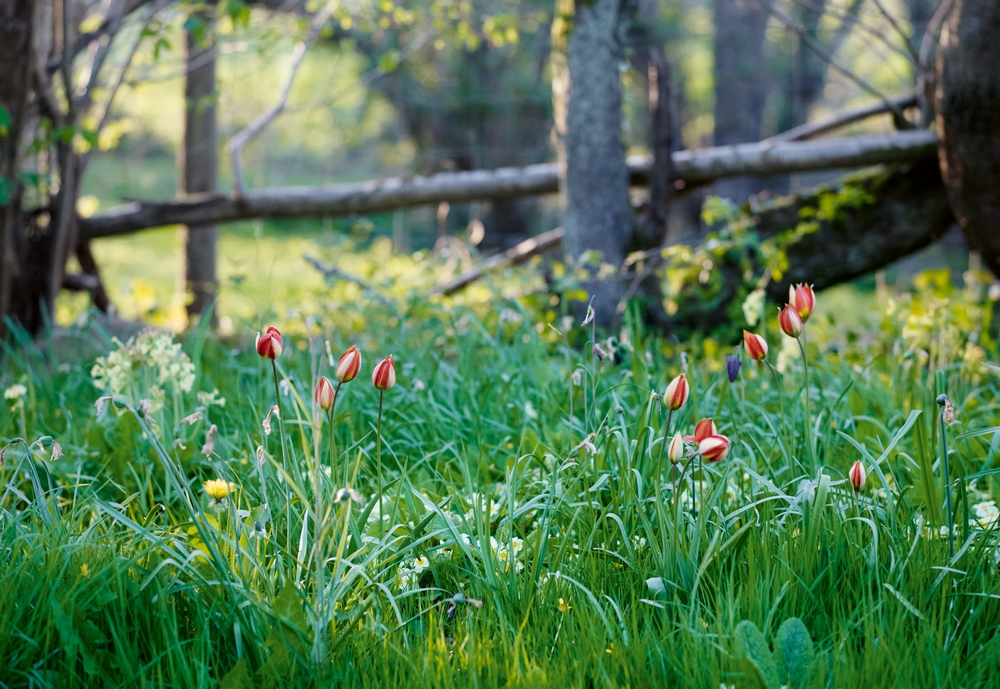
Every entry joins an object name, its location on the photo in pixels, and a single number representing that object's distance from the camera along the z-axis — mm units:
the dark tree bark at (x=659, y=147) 6617
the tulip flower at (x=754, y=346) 3710
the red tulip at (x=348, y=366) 3611
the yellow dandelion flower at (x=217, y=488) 3741
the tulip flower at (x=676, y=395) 3612
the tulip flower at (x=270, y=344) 3633
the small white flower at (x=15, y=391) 4113
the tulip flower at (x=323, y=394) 3567
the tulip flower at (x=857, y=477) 3676
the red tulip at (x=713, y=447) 3553
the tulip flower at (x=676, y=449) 3574
